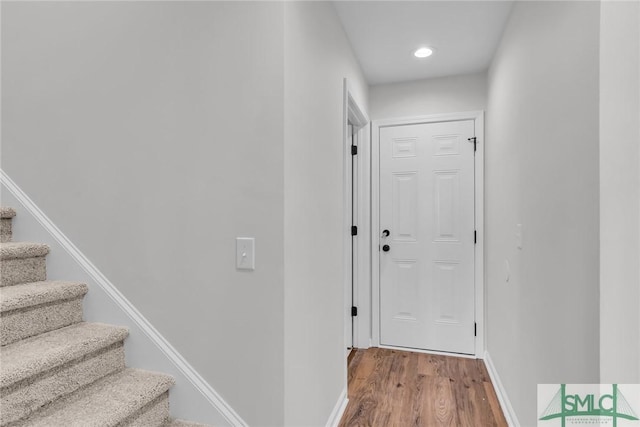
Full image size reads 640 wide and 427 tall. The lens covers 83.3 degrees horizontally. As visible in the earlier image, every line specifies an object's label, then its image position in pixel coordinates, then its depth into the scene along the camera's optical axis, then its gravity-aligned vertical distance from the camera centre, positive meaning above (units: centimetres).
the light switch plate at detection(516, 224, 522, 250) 184 -13
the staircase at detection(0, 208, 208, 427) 125 -58
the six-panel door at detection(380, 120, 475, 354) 302 -23
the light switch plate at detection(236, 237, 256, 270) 143 -17
